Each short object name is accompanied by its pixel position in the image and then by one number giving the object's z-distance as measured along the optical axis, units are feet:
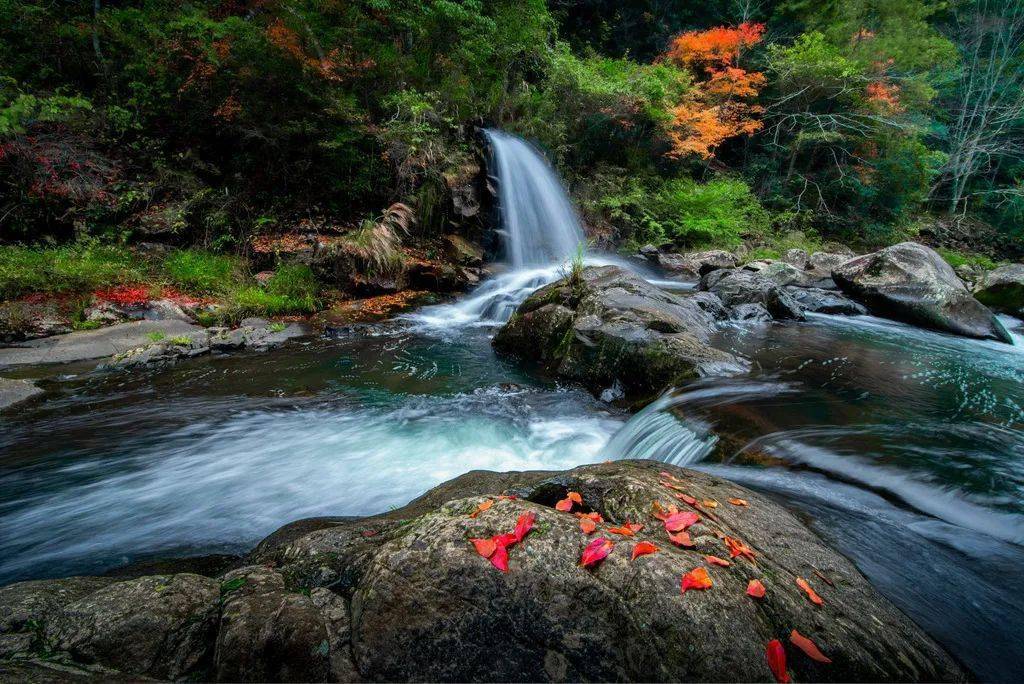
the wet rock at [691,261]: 42.88
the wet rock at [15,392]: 15.29
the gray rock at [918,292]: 25.38
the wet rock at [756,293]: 27.66
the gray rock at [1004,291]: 31.48
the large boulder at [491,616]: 4.65
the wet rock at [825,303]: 29.94
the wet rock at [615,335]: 16.47
